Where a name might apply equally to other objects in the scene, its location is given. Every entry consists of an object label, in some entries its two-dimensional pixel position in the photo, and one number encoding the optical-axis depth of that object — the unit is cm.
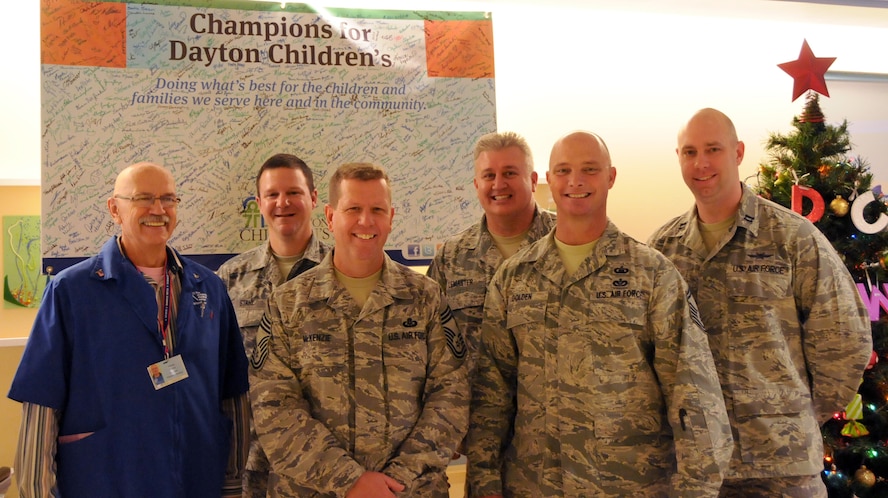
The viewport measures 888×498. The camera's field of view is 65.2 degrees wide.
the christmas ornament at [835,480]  386
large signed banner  378
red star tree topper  412
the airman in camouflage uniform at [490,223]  301
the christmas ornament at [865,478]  391
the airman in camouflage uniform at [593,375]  227
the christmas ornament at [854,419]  392
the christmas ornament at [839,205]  404
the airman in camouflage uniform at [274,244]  315
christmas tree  400
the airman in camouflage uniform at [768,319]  272
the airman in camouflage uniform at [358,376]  229
